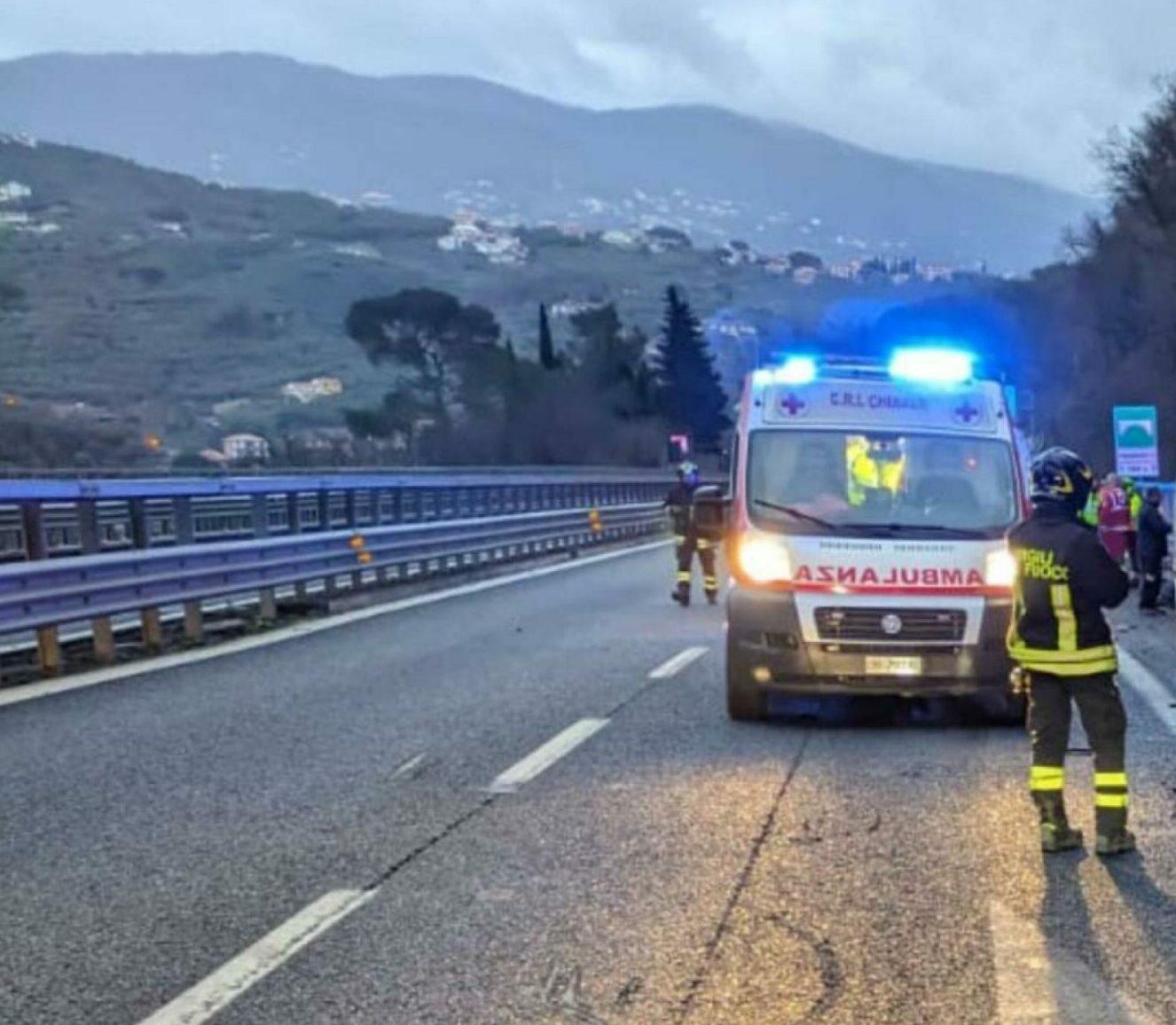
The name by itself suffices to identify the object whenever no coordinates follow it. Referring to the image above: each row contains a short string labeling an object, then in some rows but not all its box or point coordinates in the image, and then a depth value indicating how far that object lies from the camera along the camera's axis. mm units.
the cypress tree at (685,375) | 97125
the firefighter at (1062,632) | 6188
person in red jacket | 19875
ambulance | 8992
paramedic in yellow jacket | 9773
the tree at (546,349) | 94250
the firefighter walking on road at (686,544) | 18688
